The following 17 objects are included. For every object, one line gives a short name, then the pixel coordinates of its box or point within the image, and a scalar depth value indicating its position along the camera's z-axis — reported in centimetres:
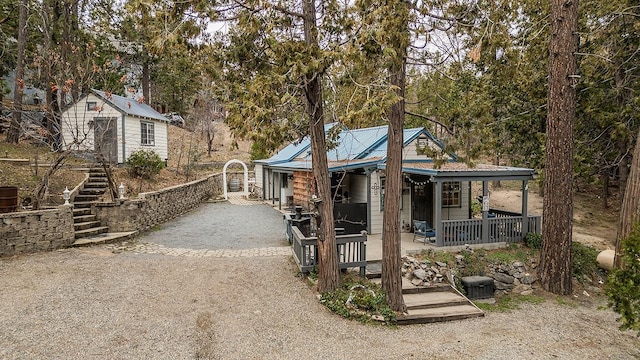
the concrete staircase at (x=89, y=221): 1076
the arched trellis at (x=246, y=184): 2438
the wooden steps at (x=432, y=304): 708
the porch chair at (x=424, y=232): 1140
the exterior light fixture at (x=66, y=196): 1013
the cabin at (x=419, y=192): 1109
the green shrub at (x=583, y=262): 1034
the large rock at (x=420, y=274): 875
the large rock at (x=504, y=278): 963
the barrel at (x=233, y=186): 2805
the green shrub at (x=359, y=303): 686
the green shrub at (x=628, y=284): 474
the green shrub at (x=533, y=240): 1144
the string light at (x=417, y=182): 1212
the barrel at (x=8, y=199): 928
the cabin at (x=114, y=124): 1725
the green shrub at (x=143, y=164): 1608
